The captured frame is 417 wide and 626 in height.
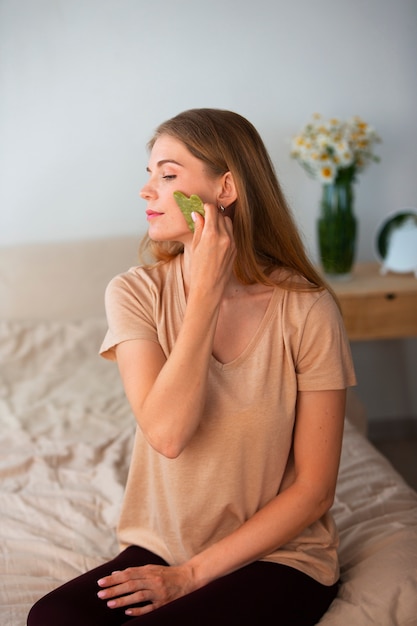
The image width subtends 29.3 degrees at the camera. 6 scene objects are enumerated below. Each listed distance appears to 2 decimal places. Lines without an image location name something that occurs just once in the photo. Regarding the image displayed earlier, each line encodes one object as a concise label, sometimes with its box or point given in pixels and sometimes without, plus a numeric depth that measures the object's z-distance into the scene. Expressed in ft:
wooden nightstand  9.83
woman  4.28
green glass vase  10.22
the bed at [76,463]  4.88
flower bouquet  10.02
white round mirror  10.46
